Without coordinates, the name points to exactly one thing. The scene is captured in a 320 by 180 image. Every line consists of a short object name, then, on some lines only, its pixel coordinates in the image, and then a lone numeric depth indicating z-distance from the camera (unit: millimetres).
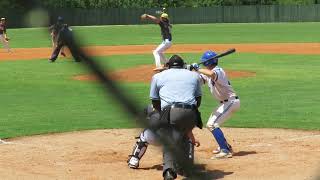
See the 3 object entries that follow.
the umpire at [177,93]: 14609
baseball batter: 17719
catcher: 16891
